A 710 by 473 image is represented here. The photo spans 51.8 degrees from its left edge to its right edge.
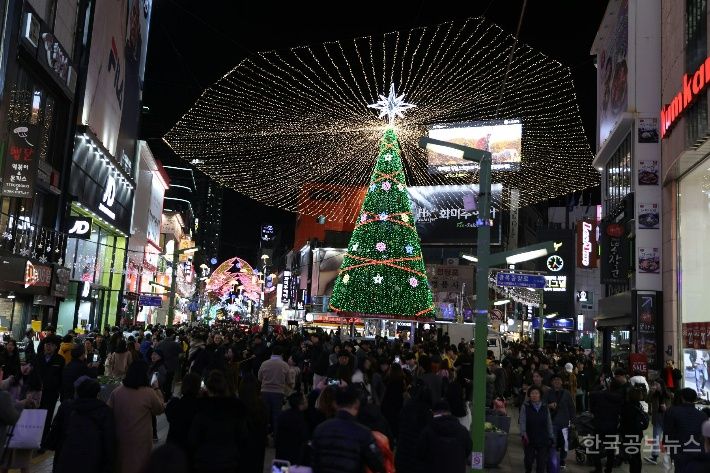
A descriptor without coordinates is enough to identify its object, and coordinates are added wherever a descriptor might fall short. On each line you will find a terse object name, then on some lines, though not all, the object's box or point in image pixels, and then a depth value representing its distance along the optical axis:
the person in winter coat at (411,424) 7.52
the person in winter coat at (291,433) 7.34
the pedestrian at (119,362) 12.56
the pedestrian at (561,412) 11.64
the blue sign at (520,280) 13.30
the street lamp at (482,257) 10.43
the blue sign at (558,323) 70.44
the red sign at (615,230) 29.40
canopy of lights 33.00
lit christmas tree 33.84
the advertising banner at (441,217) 77.00
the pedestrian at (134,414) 6.79
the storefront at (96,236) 33.31
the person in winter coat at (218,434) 5.77
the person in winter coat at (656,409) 13.84
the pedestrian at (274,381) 11.91
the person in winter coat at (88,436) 6.25
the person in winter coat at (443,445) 6.84
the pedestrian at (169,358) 16.41
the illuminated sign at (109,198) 38.50
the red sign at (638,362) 23.09
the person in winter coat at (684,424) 8.95
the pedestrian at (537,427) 10.69
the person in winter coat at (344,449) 5.39
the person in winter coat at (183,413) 6.91
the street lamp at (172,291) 47.97
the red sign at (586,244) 36.28
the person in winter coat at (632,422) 11.29
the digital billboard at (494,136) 43.03
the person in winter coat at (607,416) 11.41
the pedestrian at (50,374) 10.83
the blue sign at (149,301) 46.28
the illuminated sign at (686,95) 18.05
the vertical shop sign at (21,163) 22.25
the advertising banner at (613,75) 30.77
